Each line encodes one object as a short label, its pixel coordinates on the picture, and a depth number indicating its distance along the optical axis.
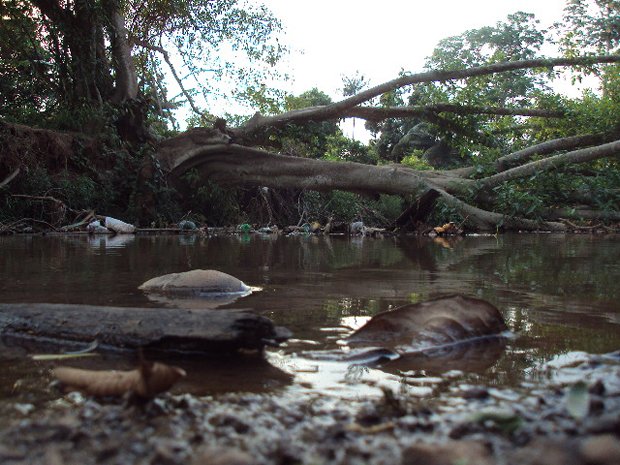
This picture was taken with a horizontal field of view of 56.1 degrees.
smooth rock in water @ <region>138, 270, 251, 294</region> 2.61
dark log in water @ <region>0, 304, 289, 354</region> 1.40
